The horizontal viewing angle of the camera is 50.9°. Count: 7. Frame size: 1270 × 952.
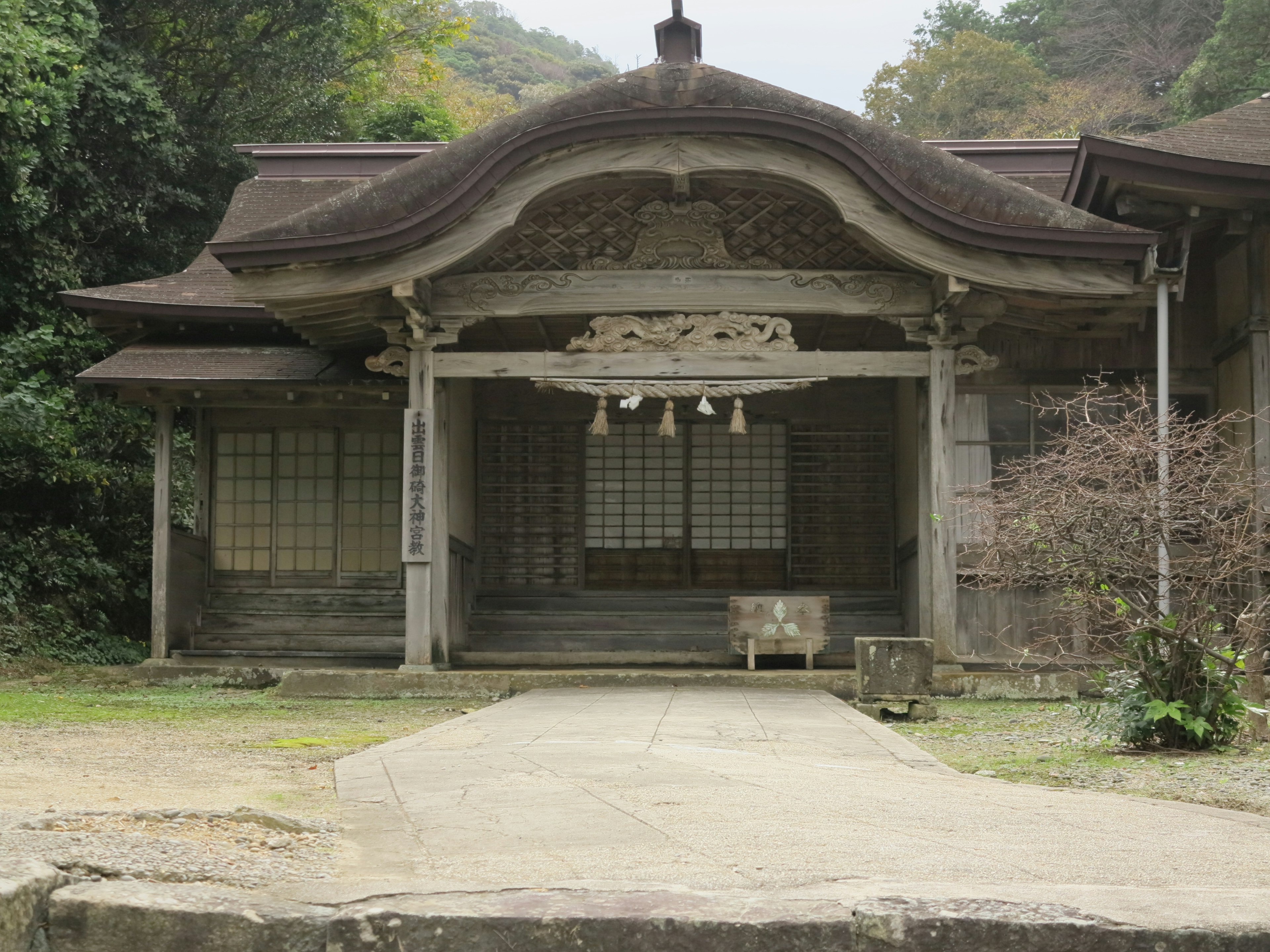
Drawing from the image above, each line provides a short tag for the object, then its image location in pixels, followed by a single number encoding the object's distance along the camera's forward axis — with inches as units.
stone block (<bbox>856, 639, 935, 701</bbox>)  375.2
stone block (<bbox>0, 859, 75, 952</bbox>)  115.8
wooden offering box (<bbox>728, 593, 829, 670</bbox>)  482.3
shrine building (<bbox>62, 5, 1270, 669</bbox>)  434.3
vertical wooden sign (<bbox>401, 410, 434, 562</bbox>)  454.6
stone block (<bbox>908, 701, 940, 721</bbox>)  371.2
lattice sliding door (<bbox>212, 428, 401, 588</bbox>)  574.9
